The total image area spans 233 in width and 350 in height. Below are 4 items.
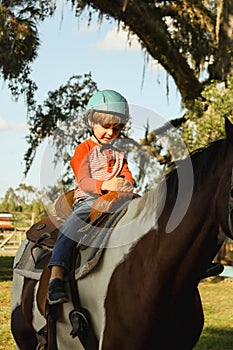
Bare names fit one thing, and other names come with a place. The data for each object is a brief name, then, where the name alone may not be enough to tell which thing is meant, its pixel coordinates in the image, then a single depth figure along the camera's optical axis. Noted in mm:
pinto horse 3424
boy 4051
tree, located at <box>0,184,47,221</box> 42344
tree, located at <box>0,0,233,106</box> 16969
